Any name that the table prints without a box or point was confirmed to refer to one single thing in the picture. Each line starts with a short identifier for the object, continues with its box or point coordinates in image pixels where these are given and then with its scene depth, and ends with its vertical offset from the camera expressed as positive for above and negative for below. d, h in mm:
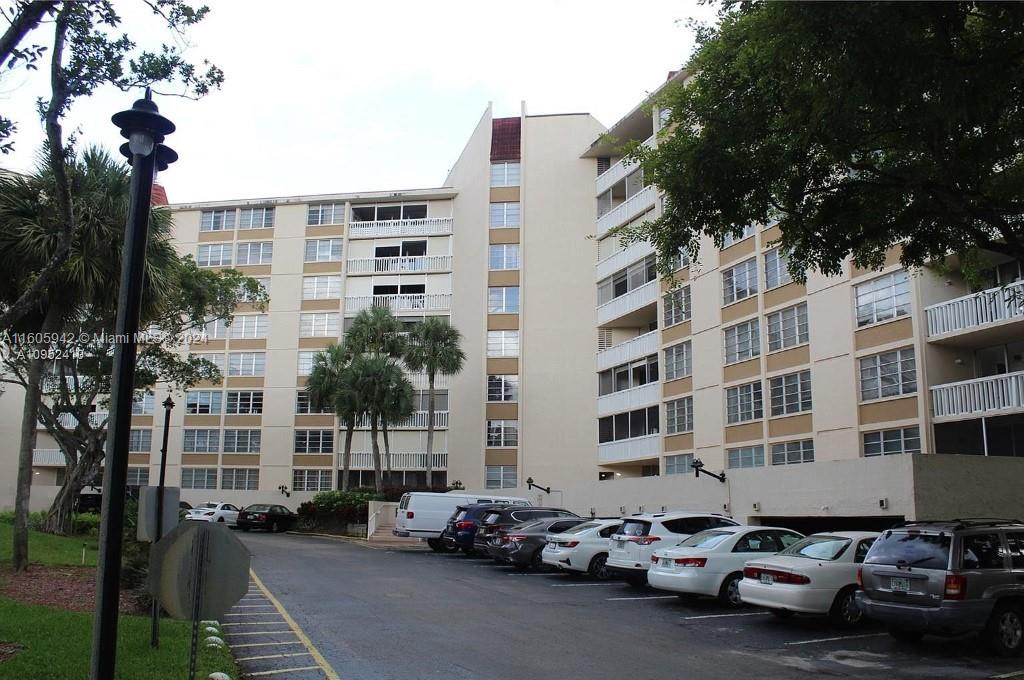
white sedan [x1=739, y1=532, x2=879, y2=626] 12578 -1648
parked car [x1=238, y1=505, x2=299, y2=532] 45875 -2789
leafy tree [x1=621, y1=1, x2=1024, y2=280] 8656 +4000
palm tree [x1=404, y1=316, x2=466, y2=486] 44500 +6006
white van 30234 -1647
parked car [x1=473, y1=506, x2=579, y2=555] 24406 -1478
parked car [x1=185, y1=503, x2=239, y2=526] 45375 -2468
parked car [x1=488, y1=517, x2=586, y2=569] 21938 -1915
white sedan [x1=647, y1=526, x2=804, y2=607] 14742 -1596
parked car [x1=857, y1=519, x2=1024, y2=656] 10391 -1390
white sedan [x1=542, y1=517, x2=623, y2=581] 19734 -1900
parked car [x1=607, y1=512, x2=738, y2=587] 17422 -1399
